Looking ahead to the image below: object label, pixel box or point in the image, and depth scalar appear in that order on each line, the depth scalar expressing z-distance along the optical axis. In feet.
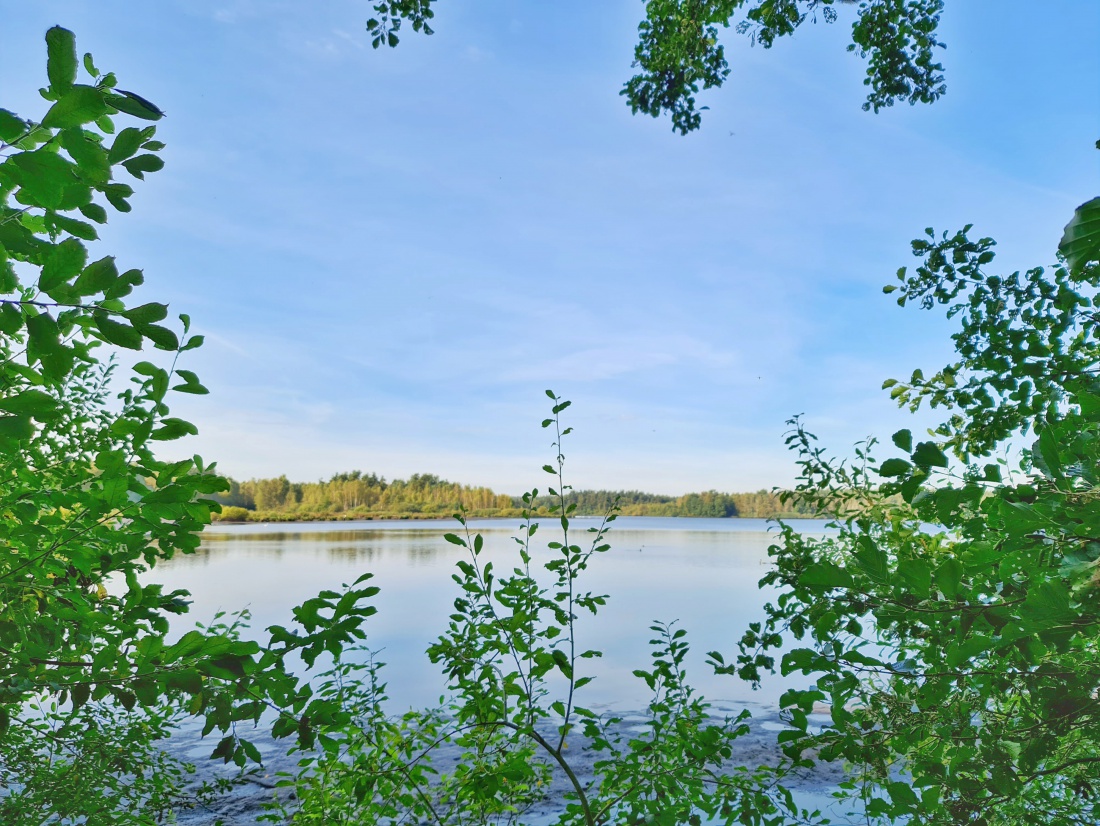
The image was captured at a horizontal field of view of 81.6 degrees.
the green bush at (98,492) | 2.68
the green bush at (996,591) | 2.95
